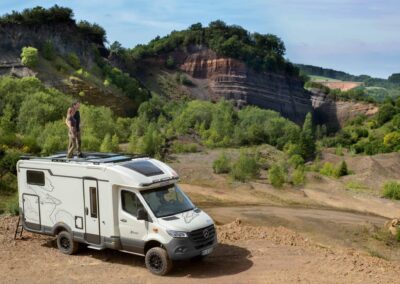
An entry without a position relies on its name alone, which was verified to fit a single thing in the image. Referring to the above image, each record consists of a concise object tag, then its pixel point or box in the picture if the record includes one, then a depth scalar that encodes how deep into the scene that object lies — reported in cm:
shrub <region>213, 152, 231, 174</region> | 4056
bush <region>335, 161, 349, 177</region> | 4519
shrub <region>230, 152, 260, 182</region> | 3856
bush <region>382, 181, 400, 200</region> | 3691
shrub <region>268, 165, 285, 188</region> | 3719
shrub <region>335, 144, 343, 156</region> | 6065
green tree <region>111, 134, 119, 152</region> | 4091
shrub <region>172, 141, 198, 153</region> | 4912
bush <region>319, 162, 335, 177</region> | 4559
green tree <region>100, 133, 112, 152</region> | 3934
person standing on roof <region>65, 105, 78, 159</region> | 1409
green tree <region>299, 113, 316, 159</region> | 5427
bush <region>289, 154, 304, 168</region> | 4572
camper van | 1193
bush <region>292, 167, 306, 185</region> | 3878
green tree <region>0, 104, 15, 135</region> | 3902
